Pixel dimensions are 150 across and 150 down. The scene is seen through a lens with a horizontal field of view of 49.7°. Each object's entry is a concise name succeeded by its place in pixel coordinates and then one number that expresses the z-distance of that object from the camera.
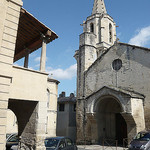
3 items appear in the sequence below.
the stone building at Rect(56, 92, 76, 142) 23.59
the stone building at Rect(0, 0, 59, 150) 6.20
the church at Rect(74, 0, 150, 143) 12.45
